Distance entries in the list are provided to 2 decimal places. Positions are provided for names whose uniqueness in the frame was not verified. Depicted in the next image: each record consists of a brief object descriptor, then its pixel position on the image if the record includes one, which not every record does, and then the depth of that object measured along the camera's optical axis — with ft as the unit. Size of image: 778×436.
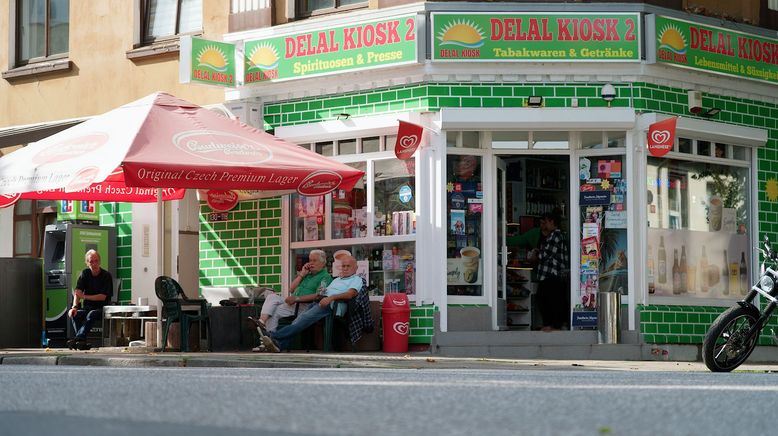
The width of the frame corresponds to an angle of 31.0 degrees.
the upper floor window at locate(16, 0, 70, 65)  75.20
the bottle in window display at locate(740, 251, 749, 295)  63.31
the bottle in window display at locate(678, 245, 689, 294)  60.75
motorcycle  42.06
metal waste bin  57.41
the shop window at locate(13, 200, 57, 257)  75.36
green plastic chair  55.88
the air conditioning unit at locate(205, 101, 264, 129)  64.44
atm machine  67.10
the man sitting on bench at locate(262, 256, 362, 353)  56.29
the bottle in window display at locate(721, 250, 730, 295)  62.59
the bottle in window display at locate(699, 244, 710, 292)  61.72
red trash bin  57.77
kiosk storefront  58.70
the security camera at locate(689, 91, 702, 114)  61.05
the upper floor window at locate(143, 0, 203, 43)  69.15
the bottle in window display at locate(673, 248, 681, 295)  60.49
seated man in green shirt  58.18
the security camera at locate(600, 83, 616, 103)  58.95
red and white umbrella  50.24
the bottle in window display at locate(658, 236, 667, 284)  60.08
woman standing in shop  60.59
